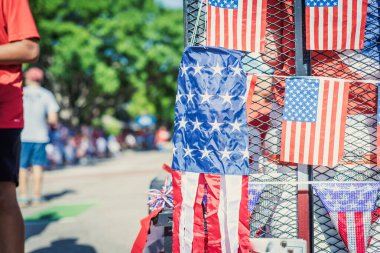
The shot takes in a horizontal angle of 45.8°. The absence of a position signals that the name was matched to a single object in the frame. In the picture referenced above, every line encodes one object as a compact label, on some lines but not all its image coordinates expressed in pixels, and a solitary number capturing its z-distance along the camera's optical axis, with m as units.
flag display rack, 2.42
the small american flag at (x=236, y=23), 2.39
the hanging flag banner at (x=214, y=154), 2.27
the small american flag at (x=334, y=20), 2.35
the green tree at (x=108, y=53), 23.31
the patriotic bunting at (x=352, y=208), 2.38
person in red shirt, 2.26
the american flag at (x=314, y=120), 2.34
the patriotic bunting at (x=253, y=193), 2.44
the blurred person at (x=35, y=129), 5.93
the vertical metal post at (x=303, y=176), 2.37
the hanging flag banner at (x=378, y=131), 2.36
